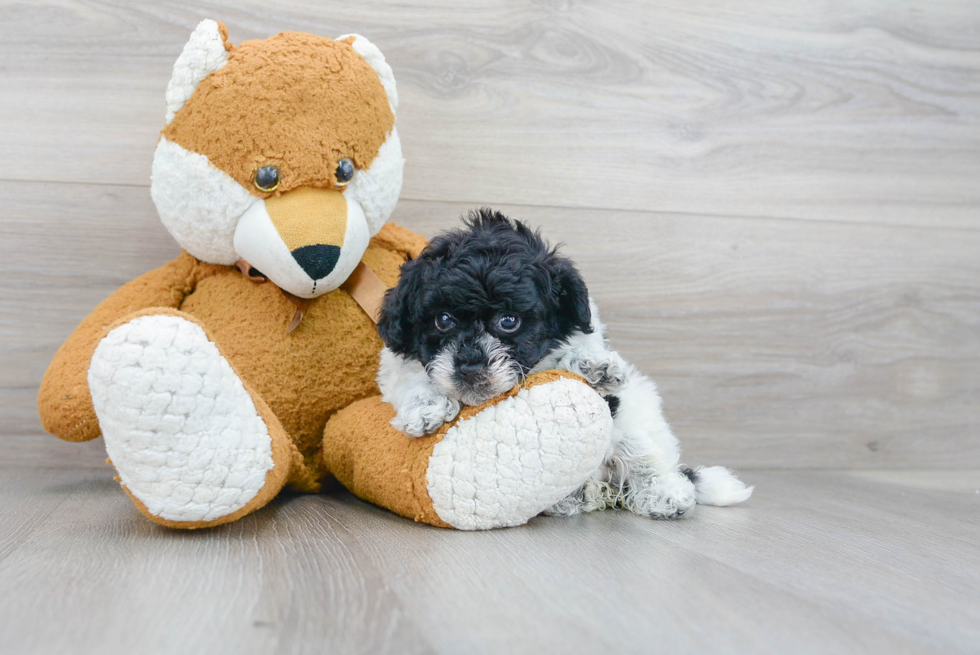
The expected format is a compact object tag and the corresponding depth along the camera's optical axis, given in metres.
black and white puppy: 1.03
